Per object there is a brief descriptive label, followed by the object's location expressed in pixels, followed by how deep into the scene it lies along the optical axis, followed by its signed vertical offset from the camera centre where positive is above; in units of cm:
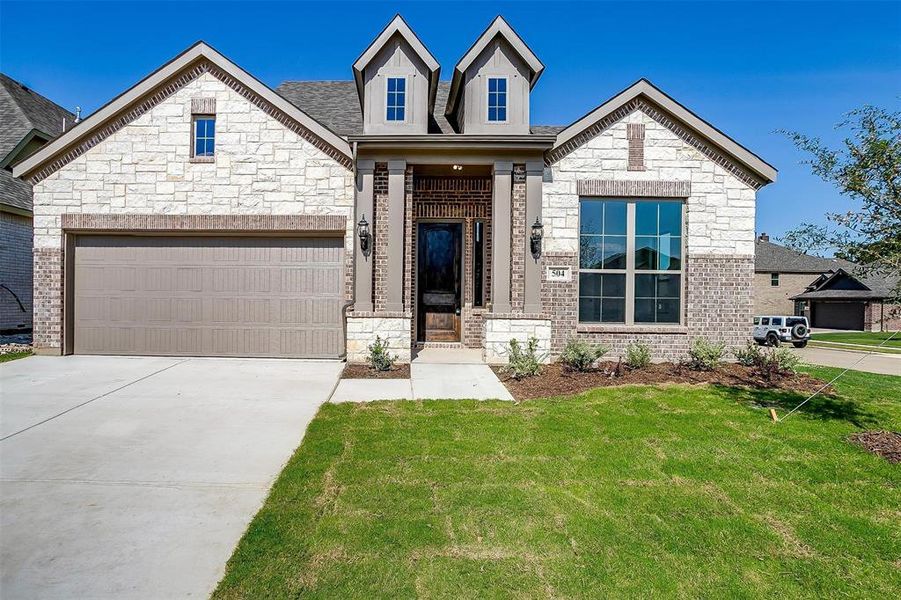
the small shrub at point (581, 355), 823 -111
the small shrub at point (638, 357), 849 -118
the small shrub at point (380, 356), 796 -116
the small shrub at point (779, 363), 802 -122
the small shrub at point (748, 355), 867 -115
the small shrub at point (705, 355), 838 -112
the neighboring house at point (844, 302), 3025 -23
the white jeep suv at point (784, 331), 1859 -142
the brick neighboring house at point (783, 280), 3578 +157
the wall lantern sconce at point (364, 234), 860 +121
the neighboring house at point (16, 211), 1170 +219
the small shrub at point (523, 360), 768 -116
